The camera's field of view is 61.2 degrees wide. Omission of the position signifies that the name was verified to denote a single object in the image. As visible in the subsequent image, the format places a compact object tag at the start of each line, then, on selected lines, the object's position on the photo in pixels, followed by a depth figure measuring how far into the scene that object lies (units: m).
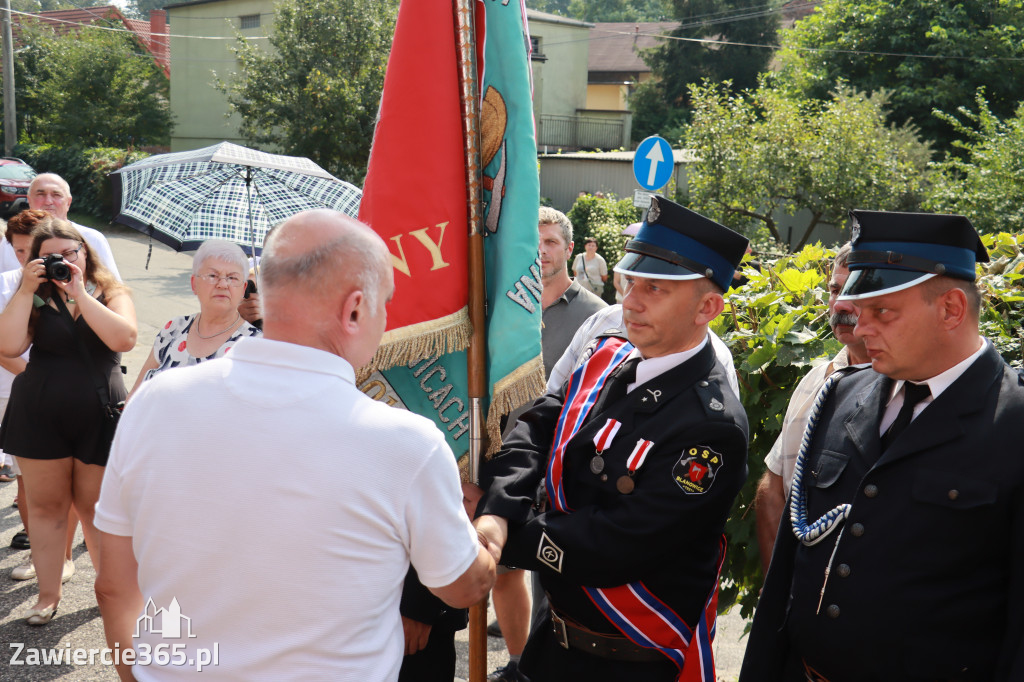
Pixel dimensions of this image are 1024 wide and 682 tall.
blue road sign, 9.66
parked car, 16.23
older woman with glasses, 3.97
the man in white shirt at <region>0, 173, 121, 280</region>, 5.27
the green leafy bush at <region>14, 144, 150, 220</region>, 26.27
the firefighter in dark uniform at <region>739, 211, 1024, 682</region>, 1.93
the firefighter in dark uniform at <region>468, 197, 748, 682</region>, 2.25
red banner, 2.64
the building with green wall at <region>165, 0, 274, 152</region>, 30.36
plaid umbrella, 5.25
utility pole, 23.05
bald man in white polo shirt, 1.68
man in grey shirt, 4.52
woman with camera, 4.25
